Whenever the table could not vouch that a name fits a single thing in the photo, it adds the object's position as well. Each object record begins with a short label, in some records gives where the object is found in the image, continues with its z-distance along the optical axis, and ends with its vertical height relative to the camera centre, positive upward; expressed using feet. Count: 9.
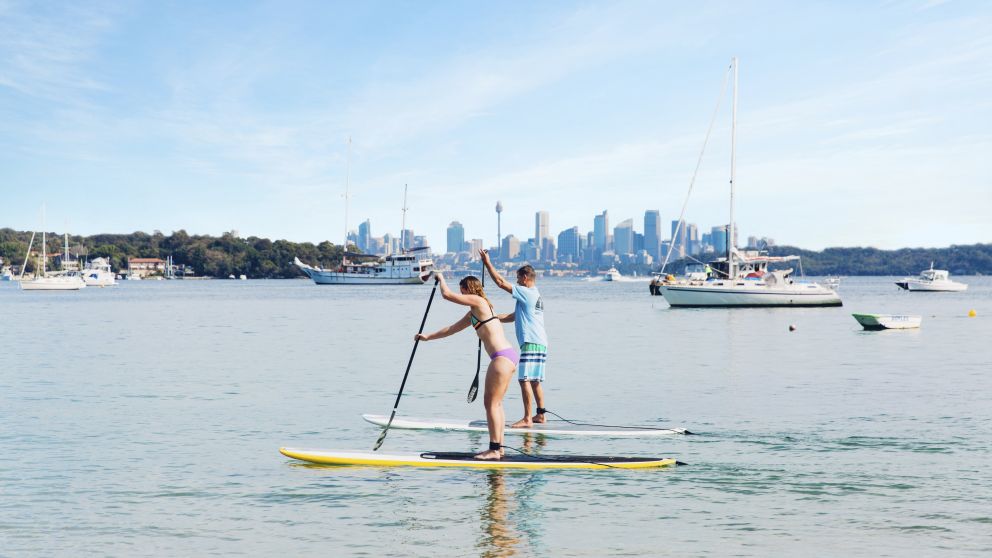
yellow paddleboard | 39.11 -8.24
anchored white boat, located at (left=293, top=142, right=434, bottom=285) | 519.19 +0.27
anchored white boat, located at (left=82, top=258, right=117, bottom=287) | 530.27 -4.23
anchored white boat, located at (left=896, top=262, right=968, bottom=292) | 402.11 -4.62
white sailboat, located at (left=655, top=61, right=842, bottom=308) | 205.57 -3.89
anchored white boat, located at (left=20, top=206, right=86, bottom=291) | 428.97 -6.28
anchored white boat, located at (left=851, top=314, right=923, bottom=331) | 147.54 -7.91
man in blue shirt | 43.06 -2.74
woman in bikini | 35.58 -2.55
